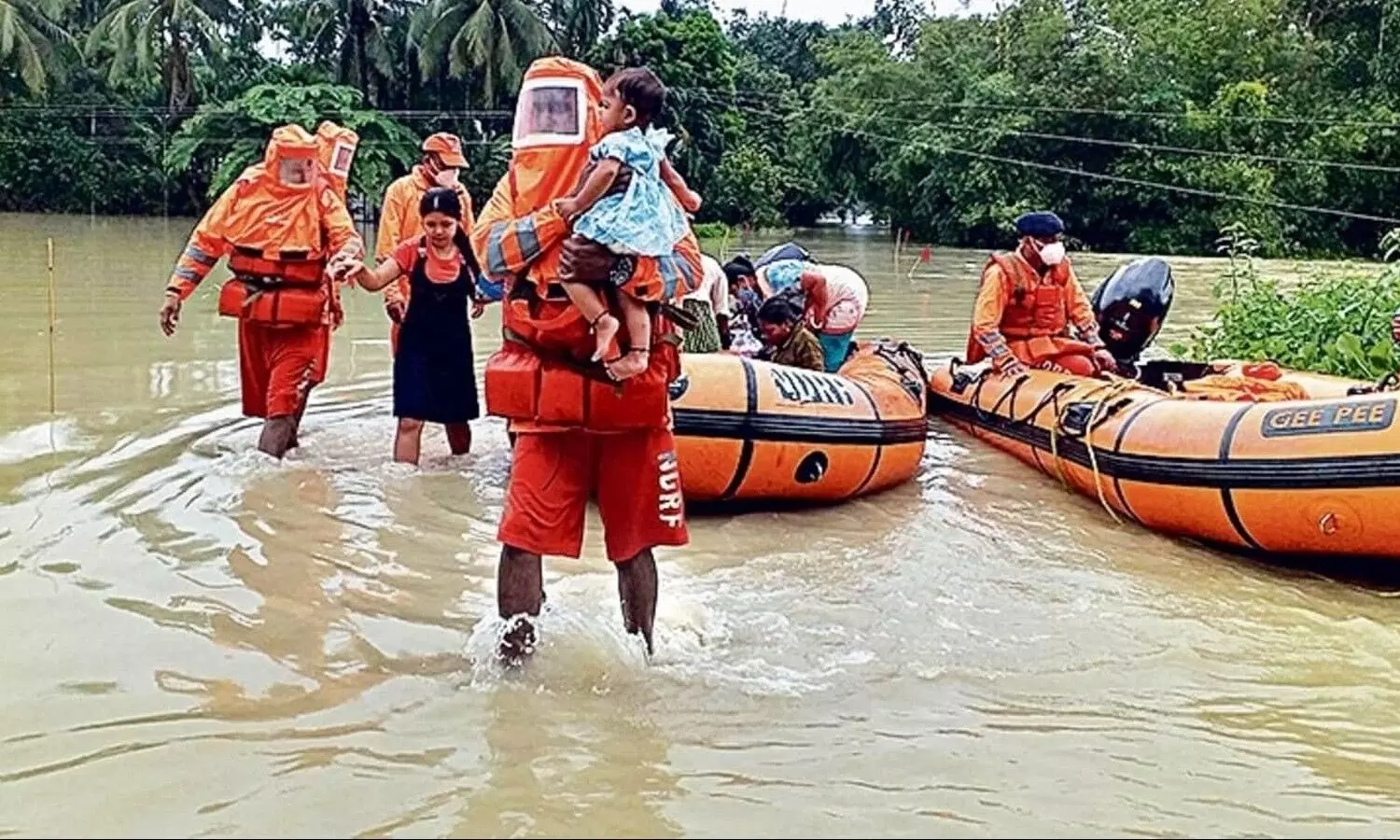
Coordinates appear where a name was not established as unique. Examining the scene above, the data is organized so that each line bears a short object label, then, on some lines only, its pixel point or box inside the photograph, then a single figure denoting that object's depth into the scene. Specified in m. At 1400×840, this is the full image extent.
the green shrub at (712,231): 32.41
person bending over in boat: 7.25
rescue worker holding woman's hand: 6.19
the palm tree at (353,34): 32.91
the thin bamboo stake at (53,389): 7.46
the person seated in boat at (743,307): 7.24
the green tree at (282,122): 29.55
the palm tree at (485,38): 31.50
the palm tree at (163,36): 31.25
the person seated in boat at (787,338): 6.84
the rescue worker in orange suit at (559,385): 3.61
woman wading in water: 6.29
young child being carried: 3.51
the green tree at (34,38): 31.67
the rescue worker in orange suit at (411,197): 6.76
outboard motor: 8.33
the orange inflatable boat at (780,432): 5.83
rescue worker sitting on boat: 7.44
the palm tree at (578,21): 33.59
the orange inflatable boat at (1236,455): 5.16
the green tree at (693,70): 34.19
